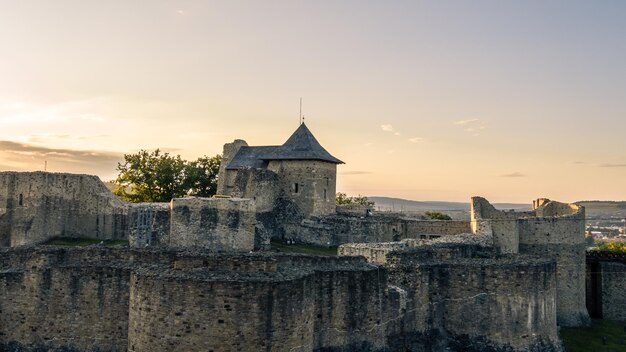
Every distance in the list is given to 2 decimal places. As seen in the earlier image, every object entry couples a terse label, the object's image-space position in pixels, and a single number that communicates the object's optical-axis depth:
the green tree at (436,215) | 54.08
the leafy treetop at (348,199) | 68.47
